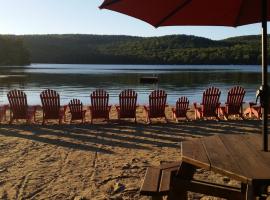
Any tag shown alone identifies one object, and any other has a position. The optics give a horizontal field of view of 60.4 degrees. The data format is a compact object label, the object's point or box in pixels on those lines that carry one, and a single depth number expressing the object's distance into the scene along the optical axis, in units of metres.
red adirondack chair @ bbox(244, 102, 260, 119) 6.78
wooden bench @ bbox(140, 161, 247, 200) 2.10
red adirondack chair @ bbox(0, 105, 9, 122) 6.74
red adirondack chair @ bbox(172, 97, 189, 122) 6.46
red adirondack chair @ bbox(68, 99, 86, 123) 6.29
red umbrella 2.18
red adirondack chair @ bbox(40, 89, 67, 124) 6.26
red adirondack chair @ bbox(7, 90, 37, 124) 6.31
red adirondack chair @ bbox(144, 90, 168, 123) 6.25
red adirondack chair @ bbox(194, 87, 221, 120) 6.42
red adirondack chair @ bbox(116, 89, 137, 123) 6.26
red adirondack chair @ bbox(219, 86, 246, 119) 6.52
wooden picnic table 1.69
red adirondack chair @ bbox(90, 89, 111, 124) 6.27
